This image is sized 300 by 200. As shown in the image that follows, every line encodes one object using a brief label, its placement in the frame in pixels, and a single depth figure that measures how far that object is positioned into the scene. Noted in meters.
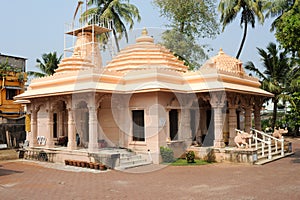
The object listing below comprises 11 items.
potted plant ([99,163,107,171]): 11.98
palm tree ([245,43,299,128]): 26.78
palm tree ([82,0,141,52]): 29.17
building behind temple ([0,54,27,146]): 28.47
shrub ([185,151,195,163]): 13.19
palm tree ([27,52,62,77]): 29.92
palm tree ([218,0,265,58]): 27.50
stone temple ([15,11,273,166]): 13.50
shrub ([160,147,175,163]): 13.23
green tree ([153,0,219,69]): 26.59
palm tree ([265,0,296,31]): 18.72
